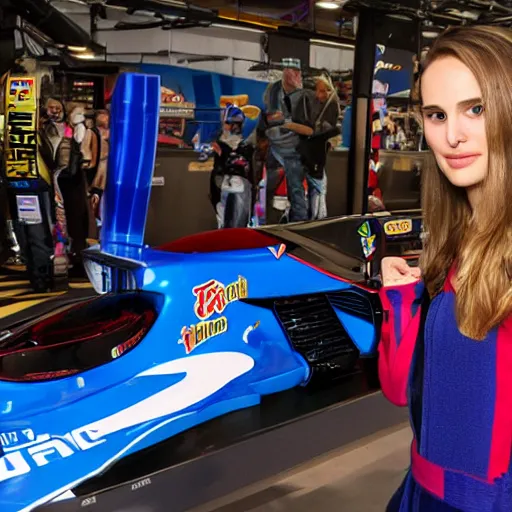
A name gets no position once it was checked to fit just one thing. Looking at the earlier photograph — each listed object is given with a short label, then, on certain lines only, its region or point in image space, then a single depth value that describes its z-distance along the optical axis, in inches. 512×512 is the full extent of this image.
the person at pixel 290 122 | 247.8
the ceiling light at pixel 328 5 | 252.2
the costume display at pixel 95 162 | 212.8
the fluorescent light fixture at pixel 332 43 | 257.0
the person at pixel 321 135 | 261.6
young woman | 36.8
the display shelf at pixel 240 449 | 73.1
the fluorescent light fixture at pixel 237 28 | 228.8
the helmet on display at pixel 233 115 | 234.5
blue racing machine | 73.3
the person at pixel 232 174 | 236.9
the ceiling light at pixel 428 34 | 282.3
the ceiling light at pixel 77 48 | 205.7
